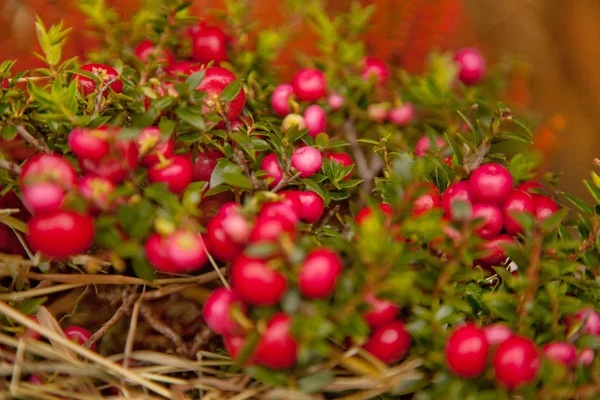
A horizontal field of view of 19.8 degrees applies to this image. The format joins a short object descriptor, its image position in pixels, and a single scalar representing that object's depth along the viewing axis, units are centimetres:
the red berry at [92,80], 42
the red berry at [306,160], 41
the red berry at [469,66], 48
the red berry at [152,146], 39
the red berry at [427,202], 41
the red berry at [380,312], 39
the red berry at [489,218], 41
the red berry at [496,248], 41
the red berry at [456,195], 41
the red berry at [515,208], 41
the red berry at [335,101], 46
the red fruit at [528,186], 43
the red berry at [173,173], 39
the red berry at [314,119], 44
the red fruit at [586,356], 39
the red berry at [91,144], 38
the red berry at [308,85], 45
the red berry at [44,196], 38
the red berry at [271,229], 38
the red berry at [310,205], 41
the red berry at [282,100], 44
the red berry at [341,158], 43
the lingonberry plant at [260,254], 38
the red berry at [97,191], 38
